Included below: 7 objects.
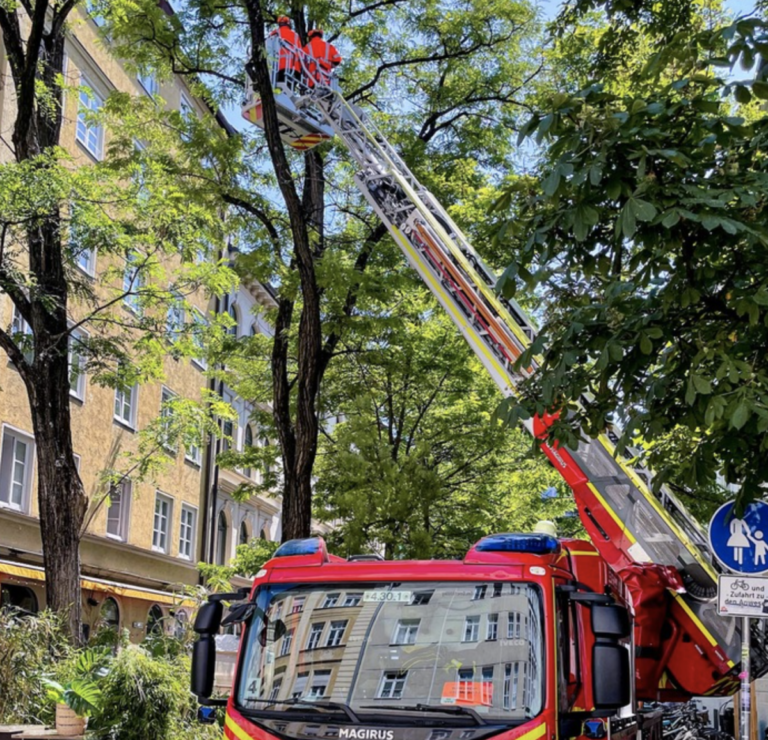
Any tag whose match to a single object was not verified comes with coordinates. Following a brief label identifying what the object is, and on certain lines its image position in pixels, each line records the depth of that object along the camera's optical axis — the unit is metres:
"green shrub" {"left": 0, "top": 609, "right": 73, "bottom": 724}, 11.99
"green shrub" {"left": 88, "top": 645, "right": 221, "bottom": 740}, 11.12
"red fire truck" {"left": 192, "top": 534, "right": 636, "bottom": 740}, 6.43
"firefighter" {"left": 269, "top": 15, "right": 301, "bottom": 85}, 15.16
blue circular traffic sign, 8.57
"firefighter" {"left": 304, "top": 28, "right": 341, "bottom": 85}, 15.80
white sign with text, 8.34
